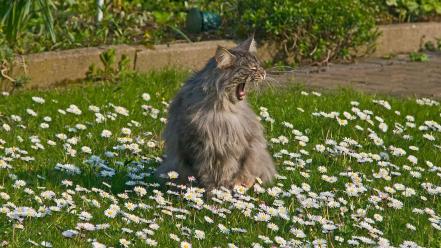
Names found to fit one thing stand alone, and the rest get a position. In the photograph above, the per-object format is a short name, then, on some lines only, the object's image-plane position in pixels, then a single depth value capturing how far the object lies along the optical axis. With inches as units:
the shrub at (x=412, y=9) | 1012.5
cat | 470.6
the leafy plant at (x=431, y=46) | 1009.5
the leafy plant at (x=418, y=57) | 942.4
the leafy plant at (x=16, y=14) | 620.4
